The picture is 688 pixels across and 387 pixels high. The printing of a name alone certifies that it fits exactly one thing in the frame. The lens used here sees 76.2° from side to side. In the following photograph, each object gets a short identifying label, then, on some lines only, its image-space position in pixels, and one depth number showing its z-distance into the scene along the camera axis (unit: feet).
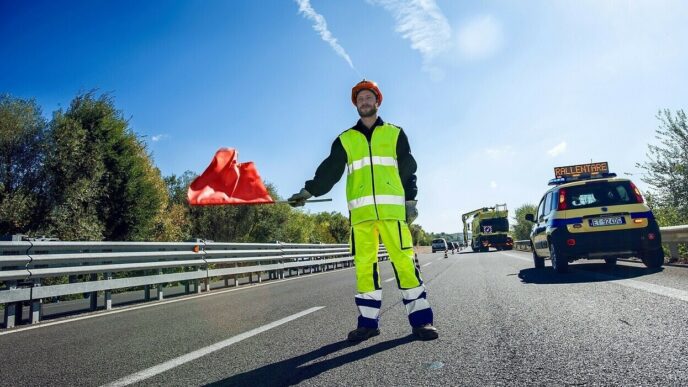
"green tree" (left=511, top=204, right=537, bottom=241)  258.98
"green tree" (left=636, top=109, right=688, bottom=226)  68.06
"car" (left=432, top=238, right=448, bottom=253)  194.24
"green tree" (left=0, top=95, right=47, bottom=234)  67.82
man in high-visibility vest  12.09
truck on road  127.65
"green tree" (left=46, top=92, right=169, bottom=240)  72.69
